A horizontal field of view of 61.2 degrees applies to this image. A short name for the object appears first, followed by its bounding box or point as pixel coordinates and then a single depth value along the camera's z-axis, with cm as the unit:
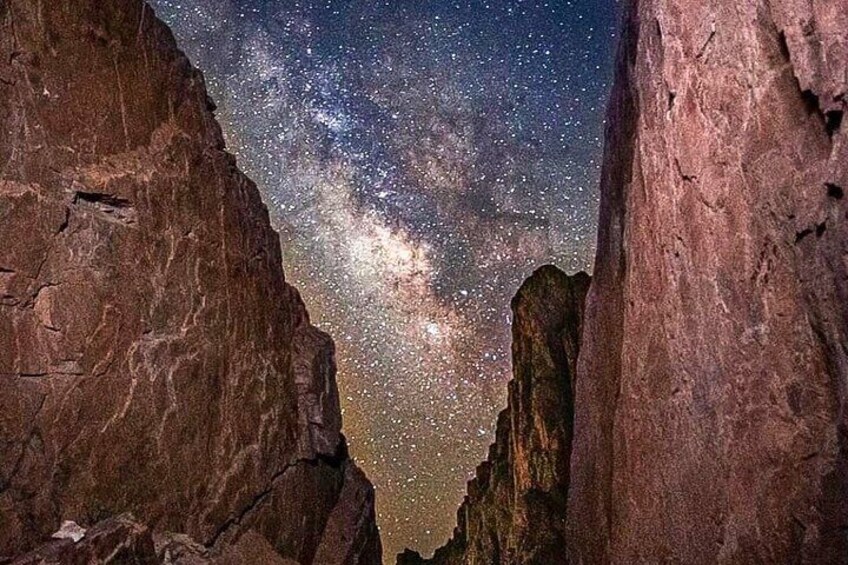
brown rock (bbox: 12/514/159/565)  860
